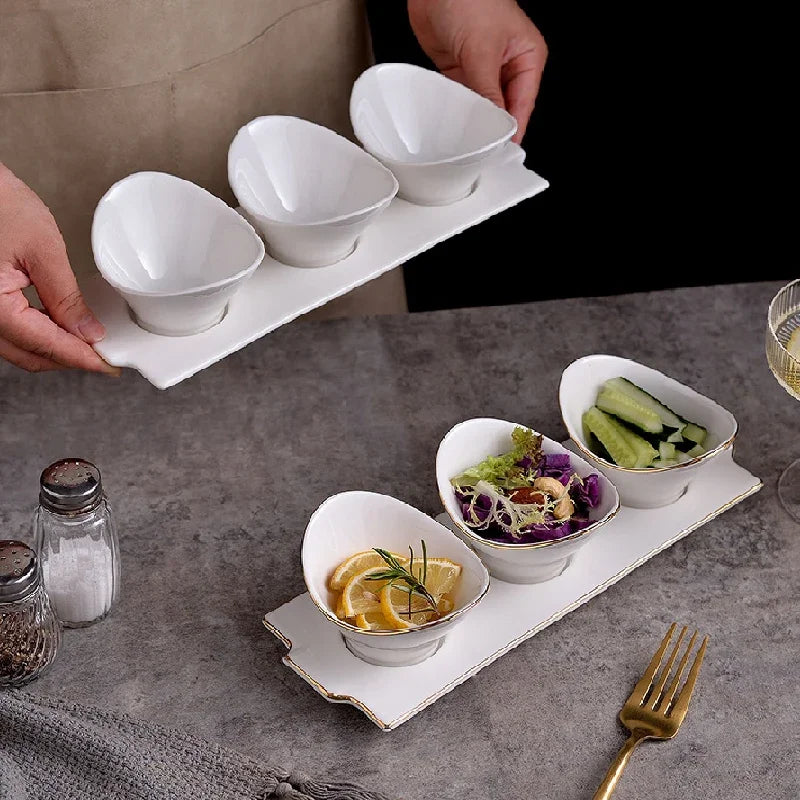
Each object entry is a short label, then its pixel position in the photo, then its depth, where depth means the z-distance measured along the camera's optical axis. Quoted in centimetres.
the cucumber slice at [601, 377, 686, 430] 139
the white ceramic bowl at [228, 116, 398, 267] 140
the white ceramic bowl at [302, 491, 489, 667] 124
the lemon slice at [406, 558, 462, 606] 127
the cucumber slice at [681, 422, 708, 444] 138
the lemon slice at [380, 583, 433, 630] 125
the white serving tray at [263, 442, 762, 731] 125
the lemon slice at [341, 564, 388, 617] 126
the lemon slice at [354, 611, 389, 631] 125
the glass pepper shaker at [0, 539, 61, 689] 122
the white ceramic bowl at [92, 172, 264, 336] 136
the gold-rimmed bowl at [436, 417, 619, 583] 129
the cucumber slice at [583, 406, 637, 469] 136
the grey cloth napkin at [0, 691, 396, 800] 120
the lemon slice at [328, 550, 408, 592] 127
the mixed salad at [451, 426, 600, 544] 130
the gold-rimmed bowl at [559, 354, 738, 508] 135
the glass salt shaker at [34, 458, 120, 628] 127
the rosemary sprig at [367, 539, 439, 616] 125
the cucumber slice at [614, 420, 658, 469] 136
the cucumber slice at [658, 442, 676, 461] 136
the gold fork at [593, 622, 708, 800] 124
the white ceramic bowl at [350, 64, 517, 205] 147
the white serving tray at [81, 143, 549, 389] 133
